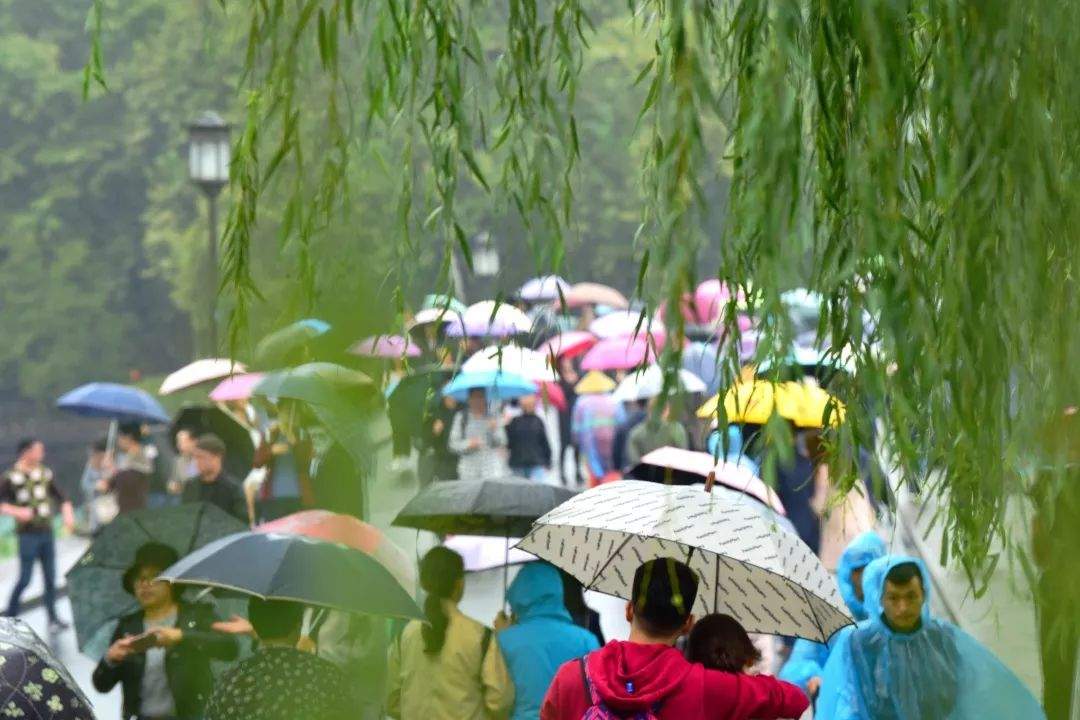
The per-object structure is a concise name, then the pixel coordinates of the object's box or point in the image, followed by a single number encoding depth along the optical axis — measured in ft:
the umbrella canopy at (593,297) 118.42
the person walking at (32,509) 56.08
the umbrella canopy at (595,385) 78.79
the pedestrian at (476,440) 57.00
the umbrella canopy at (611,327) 83.87
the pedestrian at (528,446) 70.74
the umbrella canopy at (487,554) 31.40
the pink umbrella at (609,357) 76.23
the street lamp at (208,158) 69.31
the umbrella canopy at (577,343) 87.51
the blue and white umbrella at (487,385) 61.21
